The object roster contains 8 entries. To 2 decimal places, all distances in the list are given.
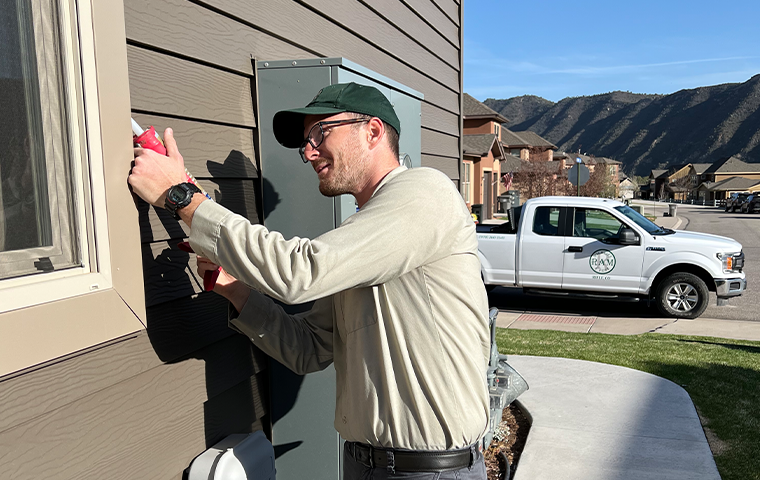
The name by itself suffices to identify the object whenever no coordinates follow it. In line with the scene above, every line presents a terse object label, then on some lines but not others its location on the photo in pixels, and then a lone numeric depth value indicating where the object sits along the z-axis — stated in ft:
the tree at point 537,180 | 130.82
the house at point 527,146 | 196.75
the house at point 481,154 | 102.06
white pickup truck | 30.14
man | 5.33
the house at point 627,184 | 346.76
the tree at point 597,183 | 142.72
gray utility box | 8.86
